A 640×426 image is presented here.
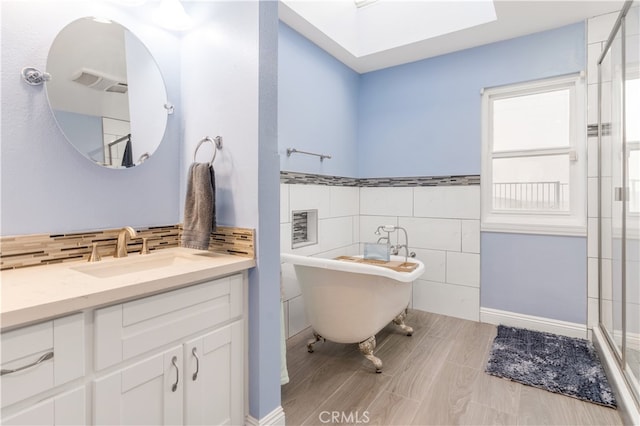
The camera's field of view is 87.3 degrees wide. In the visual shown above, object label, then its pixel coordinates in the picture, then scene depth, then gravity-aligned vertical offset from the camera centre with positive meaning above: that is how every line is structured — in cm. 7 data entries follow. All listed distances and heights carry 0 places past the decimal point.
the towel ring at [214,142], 170 +35
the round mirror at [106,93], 146 +56
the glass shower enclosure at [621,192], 177 +12
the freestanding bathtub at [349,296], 215 -57
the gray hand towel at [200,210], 161 +0
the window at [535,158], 271 +46
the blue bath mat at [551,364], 197 -103
